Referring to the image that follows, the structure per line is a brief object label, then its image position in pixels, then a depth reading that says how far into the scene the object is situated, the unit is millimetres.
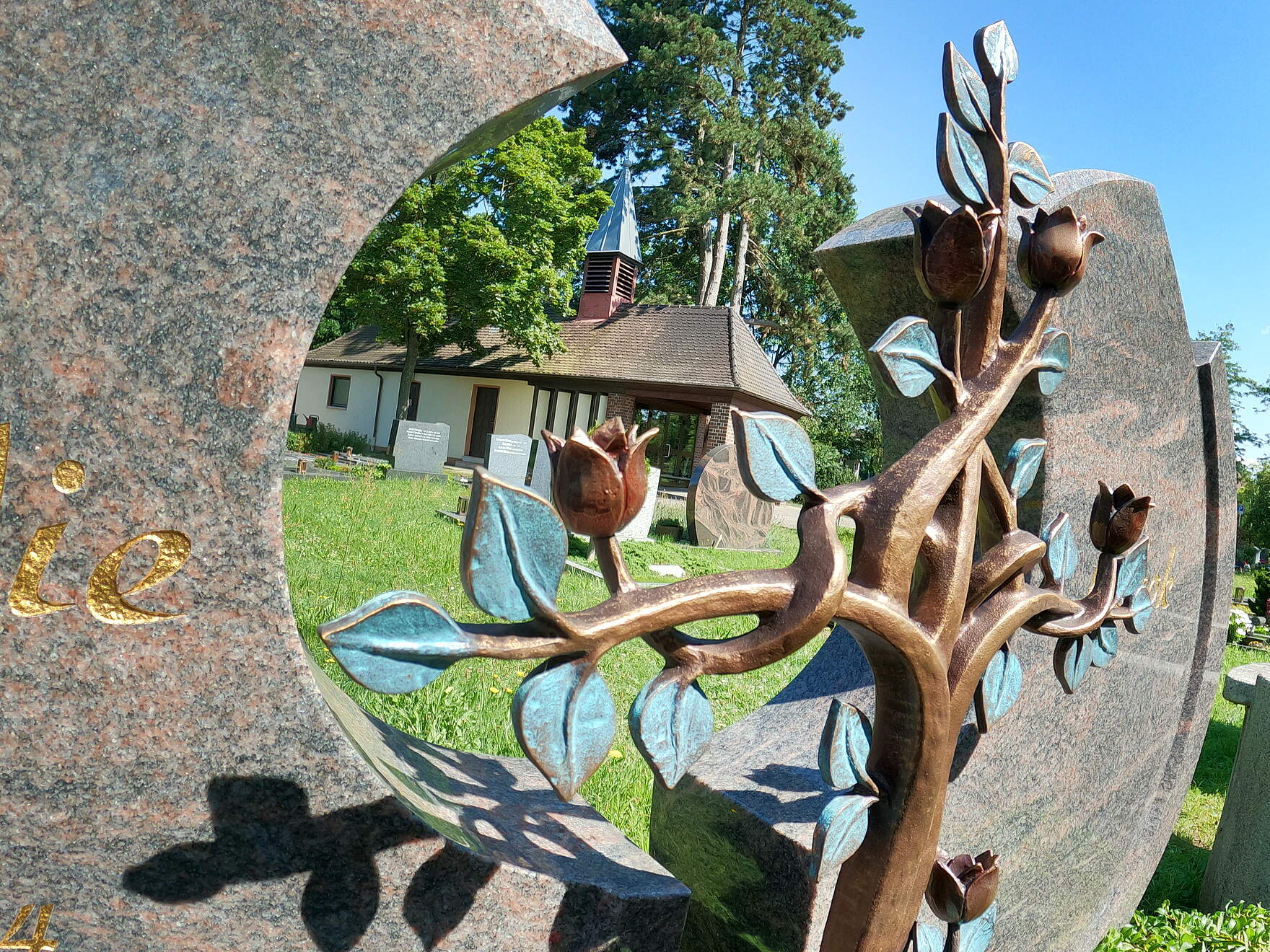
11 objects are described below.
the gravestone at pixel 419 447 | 15547
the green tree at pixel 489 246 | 19250
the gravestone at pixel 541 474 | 10844
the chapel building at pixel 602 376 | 19203
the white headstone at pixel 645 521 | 10575
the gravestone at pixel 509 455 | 12883
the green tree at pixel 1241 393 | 37688
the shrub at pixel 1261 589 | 10367
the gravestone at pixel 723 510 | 11180
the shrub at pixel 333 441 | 19867
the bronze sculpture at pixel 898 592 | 751
